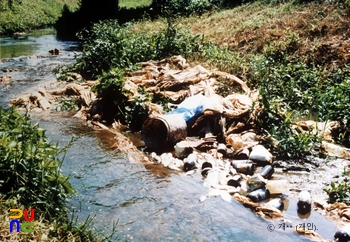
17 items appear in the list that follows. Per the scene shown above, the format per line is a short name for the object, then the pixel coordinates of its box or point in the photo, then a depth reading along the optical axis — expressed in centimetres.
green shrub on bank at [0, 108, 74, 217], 298
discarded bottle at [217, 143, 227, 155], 533
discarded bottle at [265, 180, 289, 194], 415
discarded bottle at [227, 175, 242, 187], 436
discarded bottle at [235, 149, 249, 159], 507
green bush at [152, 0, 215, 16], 1731
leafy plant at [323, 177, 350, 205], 393
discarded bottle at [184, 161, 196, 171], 482
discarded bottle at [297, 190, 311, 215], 382
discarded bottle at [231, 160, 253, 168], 477
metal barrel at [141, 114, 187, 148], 530
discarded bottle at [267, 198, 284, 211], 386
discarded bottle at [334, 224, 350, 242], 329
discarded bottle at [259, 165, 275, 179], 453
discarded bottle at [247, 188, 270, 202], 401
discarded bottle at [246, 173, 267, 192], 417
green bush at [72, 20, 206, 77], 908
